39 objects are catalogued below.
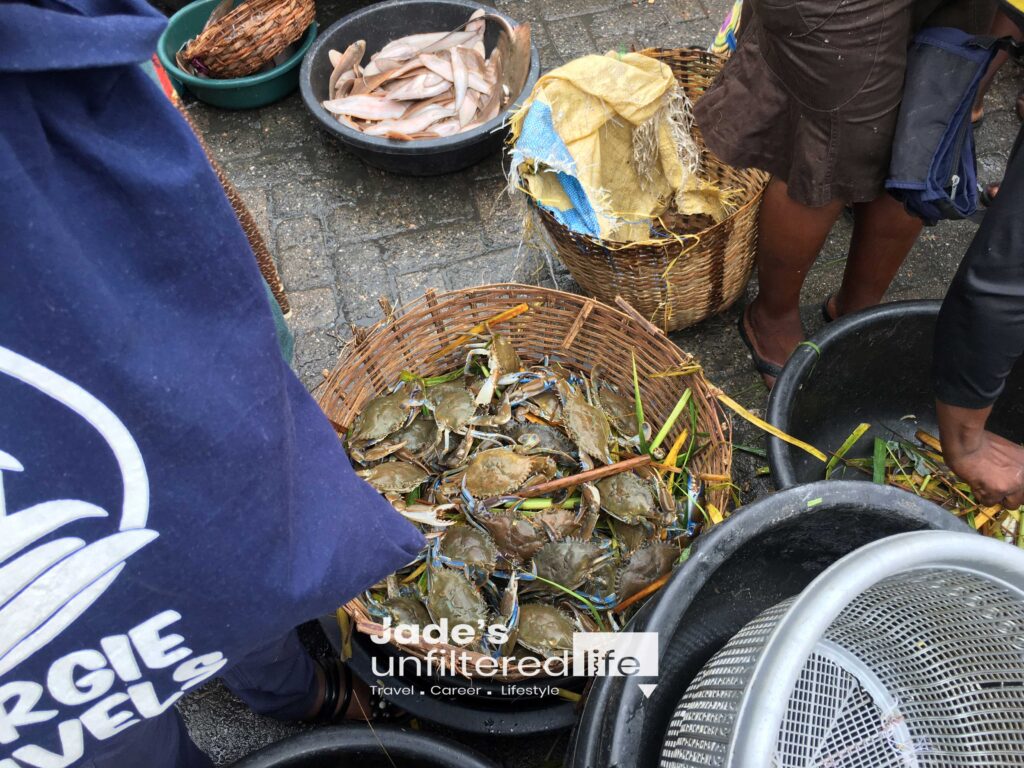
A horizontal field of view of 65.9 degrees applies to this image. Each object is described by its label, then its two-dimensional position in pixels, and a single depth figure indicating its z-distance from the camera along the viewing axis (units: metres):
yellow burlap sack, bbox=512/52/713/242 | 2.38
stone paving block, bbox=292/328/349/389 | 2.74
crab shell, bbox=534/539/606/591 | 1.86
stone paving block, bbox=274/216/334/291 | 3.01
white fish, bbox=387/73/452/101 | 3.33
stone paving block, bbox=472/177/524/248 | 3.10
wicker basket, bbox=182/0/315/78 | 3.35
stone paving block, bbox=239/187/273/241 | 3.17
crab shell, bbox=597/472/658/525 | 1.95
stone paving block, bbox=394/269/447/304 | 2.94
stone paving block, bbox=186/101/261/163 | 3.46
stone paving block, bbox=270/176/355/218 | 3.24
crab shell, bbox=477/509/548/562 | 1.89
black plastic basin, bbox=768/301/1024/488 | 1.98
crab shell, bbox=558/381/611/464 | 2.03
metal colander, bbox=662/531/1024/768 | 1.05
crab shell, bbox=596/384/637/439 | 2.16
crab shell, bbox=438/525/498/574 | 1.88
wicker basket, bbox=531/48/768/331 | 2.31
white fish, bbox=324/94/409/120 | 3.19
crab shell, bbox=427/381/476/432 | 2.11
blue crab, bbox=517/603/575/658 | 1.76
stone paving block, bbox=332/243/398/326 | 2.90
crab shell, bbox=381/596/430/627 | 1.80
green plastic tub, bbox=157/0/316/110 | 3.43
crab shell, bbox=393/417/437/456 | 2.11
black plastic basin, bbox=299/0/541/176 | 3.02
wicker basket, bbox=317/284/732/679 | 2.13
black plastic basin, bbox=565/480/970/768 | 1.22
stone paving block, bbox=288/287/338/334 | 2.88
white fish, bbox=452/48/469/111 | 3.29
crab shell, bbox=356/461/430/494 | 1.98
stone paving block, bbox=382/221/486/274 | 3.03
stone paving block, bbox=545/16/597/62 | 3.65
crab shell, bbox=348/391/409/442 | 2.07
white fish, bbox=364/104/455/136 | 3.21
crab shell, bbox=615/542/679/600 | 1.80
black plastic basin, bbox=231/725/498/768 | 1.56
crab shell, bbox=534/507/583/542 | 1.93
